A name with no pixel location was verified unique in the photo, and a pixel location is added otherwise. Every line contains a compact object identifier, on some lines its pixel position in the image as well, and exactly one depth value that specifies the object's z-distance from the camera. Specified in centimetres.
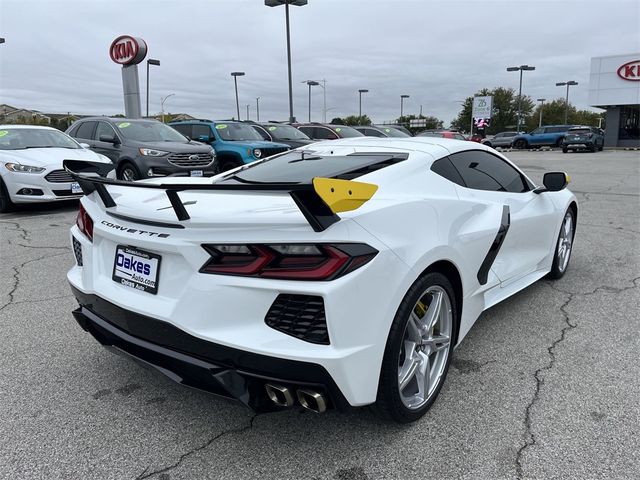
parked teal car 1173
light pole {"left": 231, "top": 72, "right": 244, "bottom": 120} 4541
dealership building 3566
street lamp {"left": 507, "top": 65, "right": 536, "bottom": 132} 4966
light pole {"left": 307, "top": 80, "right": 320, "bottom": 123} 4984
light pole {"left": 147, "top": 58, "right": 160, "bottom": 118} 3247
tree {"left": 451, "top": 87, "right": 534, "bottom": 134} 8094
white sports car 200
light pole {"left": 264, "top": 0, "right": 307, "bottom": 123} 2284
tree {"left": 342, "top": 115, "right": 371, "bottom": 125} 9744
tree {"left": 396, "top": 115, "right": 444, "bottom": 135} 9040
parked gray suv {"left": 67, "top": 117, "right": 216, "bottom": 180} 963
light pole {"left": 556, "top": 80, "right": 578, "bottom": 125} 7006
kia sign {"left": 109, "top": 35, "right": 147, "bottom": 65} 1889
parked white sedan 823
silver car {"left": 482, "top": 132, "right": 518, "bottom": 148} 3958
